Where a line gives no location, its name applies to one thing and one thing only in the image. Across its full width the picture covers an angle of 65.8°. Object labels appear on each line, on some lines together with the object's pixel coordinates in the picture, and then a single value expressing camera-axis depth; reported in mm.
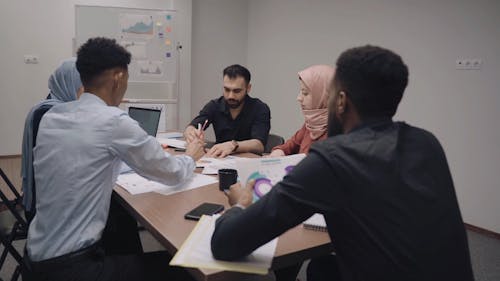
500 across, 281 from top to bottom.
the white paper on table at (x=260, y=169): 1354
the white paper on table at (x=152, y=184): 1552
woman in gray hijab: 1655
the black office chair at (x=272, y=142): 2789
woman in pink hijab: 2047
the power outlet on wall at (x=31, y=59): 4229
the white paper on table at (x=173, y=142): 2508
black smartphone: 1254
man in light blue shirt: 1238
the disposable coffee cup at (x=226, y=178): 1558
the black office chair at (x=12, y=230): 1693
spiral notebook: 1180
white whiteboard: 4175
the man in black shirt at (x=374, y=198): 842
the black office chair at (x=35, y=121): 1645
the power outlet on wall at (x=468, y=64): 2961
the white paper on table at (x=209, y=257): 924
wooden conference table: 1009
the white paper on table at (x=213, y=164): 1888
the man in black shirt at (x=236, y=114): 2805
